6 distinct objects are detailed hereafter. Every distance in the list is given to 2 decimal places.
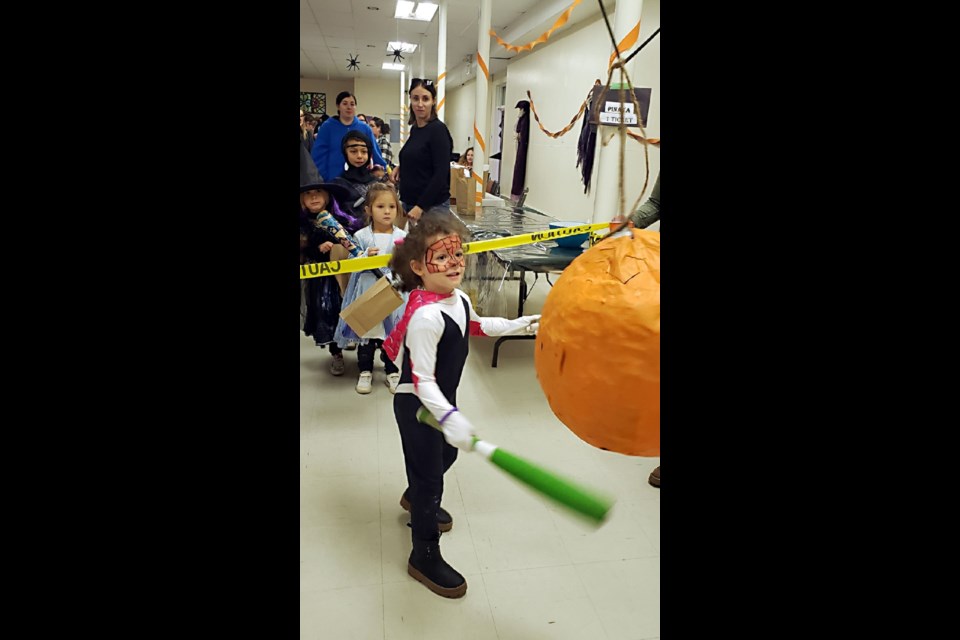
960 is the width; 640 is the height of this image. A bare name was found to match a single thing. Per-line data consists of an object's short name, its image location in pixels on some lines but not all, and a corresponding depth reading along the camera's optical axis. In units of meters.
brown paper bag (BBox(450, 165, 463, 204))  7.54
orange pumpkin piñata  0.94
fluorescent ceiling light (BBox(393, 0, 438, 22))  8.22
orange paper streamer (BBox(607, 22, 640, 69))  3.72
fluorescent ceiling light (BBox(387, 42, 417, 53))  11.22
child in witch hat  3.37
